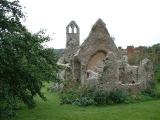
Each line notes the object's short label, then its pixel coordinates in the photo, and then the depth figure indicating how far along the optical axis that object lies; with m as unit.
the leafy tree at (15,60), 6.02
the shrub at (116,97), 10.01
